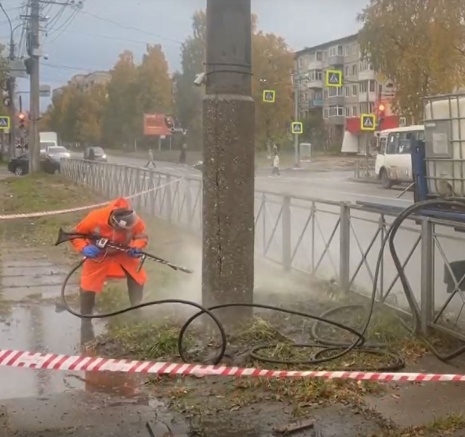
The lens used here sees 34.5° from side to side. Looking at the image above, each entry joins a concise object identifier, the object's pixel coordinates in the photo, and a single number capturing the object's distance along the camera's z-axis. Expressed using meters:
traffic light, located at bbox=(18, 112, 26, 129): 45.42
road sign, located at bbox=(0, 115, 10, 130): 41.97
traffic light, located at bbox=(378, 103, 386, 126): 35.03
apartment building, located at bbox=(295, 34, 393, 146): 66.31
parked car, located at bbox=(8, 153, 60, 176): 38.53
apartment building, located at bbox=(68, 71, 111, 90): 80.49
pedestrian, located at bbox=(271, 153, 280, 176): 36.72
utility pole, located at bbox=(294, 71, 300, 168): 38.88
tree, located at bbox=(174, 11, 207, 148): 27.09
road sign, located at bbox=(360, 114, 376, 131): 31.56
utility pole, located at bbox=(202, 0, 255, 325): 5.75
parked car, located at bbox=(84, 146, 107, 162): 45.26
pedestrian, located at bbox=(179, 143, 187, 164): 43.24
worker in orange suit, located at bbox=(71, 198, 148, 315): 6.71
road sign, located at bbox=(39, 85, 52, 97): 35.70
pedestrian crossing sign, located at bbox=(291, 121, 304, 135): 37.97
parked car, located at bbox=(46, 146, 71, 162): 42.59
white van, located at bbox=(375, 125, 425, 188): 27.92
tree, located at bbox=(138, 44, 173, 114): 44.81
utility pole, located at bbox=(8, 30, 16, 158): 45.20
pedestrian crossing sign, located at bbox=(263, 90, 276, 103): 28.48
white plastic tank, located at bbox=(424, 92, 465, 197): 6.35
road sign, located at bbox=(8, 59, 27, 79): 32.56
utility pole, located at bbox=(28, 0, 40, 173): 30.05
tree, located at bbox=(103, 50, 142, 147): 48.69
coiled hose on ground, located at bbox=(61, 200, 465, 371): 5.24
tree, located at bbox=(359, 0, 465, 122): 22.41
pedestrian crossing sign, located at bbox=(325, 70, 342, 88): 30.31
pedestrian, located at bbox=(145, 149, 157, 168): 39.61
